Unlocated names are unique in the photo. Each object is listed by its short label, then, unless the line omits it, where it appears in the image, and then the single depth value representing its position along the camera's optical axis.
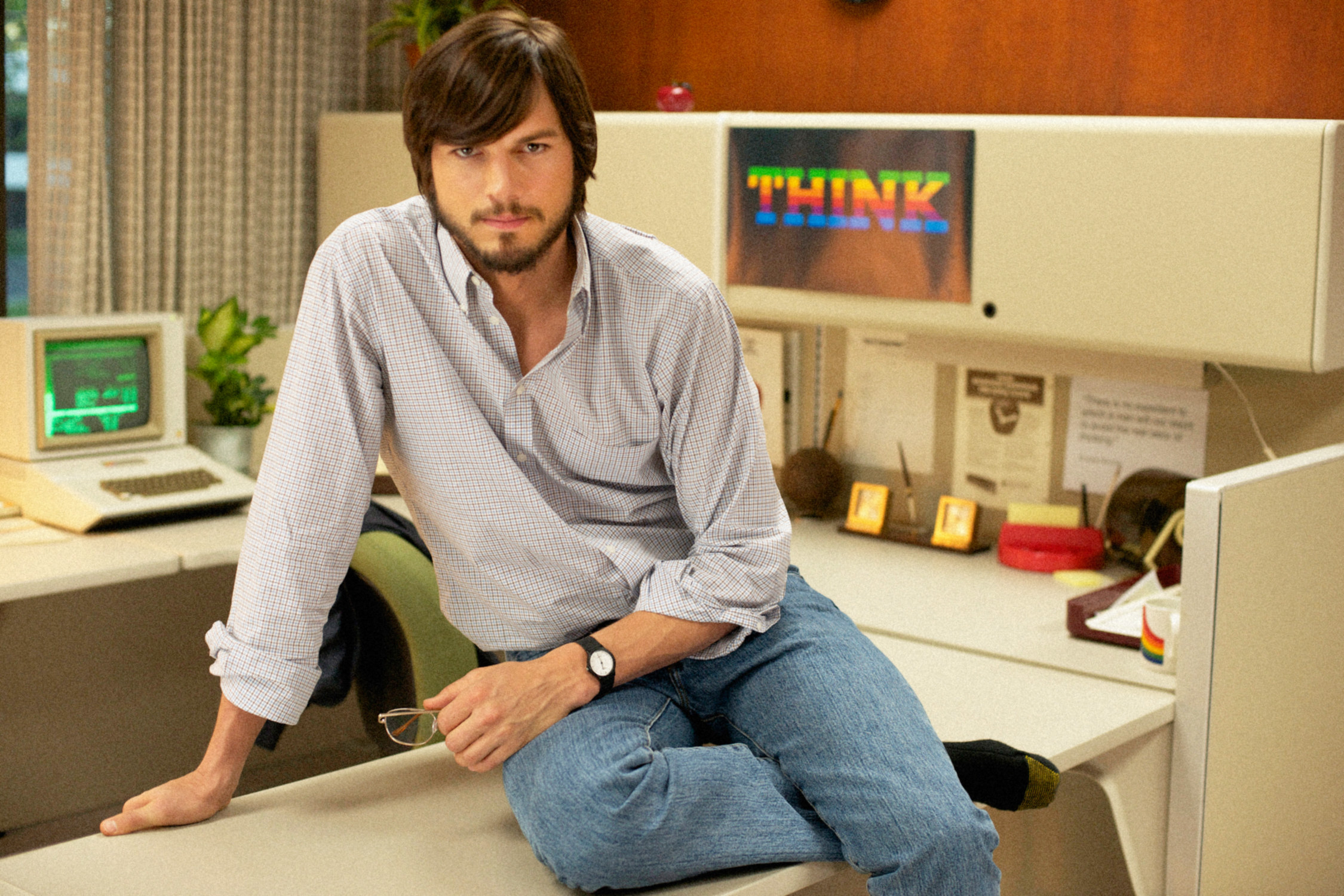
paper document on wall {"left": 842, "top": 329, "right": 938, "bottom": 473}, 2.68
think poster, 2.21
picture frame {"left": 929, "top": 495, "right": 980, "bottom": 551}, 2.53
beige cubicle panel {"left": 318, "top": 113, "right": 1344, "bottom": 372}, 1.87
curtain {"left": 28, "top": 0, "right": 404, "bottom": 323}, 2.91
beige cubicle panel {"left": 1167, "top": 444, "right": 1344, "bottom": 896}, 1.80
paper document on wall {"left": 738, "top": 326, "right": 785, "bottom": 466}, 2.82
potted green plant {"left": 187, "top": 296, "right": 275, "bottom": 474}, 2.86
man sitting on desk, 1.39
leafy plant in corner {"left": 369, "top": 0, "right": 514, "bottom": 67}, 3.05
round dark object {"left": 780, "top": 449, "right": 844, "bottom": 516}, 2.73
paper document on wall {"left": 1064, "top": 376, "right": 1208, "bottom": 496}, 2.34
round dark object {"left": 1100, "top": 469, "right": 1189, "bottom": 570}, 2.34
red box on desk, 2.38
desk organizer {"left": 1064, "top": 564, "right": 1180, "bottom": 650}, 2.02
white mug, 1.90
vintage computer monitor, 2.52
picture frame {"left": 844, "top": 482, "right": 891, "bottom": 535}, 2.64
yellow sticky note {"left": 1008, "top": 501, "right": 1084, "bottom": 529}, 2.46
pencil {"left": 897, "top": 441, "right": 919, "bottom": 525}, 2.68
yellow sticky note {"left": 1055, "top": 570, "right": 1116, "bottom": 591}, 2.32
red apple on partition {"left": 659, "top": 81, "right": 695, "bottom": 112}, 2.65
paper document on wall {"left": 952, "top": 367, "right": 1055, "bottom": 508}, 2.52
